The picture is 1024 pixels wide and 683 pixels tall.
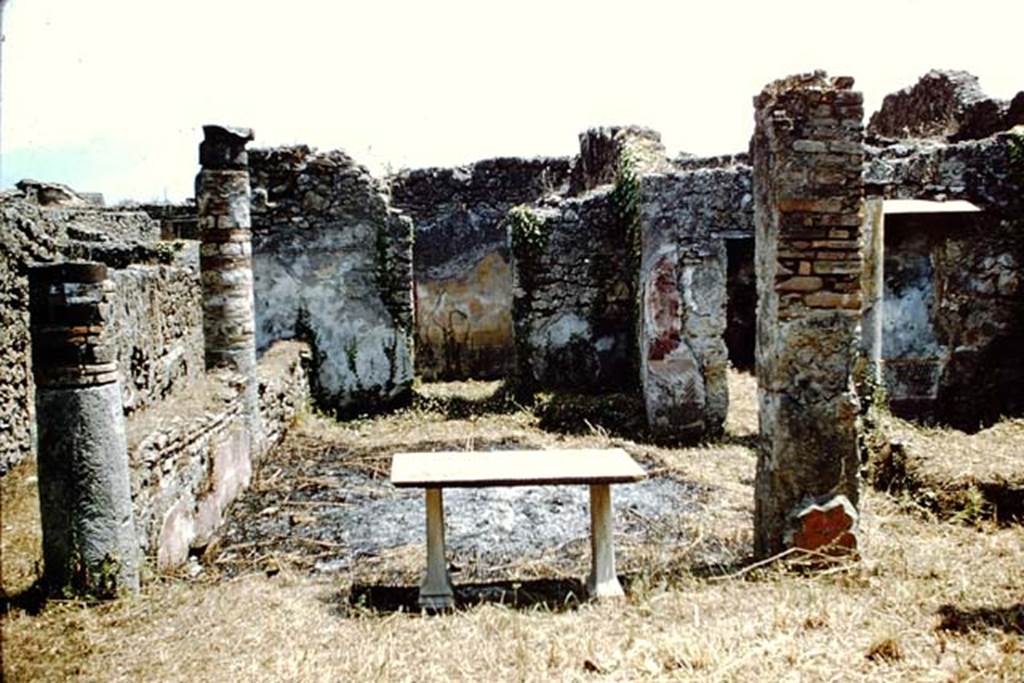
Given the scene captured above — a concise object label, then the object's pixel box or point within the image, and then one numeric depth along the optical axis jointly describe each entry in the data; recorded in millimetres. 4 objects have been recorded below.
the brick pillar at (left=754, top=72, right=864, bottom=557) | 5250
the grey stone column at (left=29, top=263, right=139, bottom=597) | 4852
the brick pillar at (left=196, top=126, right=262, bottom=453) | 8336
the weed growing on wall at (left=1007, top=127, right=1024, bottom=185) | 10141
